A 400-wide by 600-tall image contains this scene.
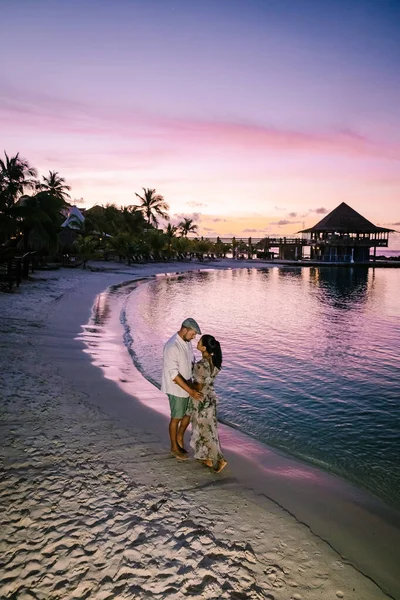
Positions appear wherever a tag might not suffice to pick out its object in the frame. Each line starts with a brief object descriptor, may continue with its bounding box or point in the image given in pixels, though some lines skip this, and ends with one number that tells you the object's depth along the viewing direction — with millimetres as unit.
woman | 4277
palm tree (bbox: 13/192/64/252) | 23703
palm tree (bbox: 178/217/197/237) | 77000
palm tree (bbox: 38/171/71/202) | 50000
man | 4359
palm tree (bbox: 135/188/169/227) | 64562
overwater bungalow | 66562
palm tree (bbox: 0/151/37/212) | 20973
